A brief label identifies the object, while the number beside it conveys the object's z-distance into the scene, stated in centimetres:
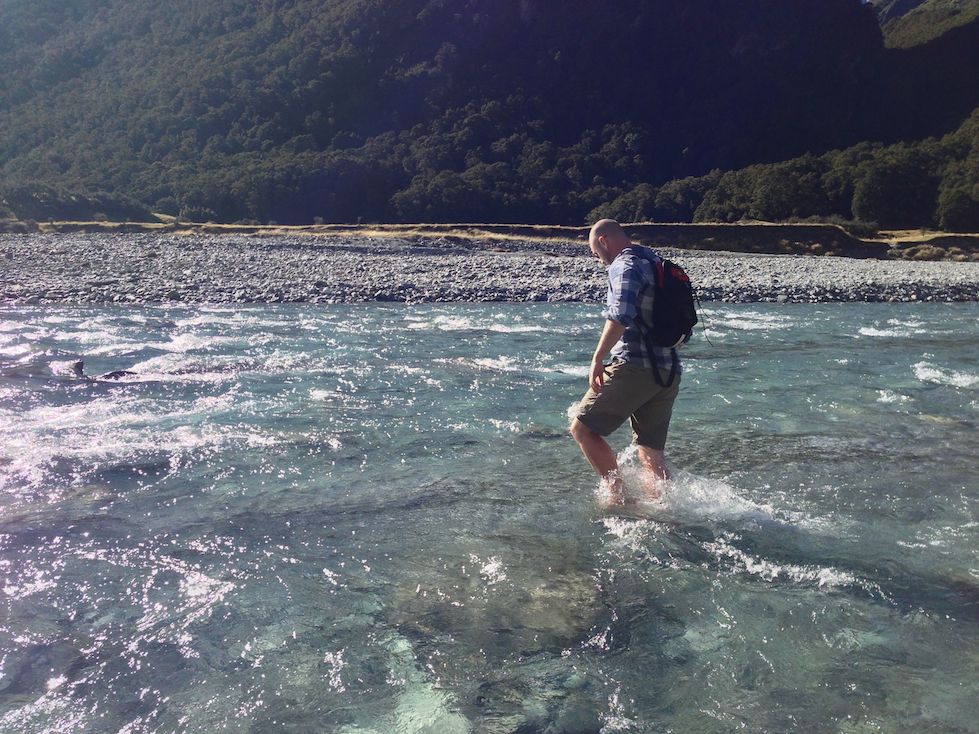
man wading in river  509
